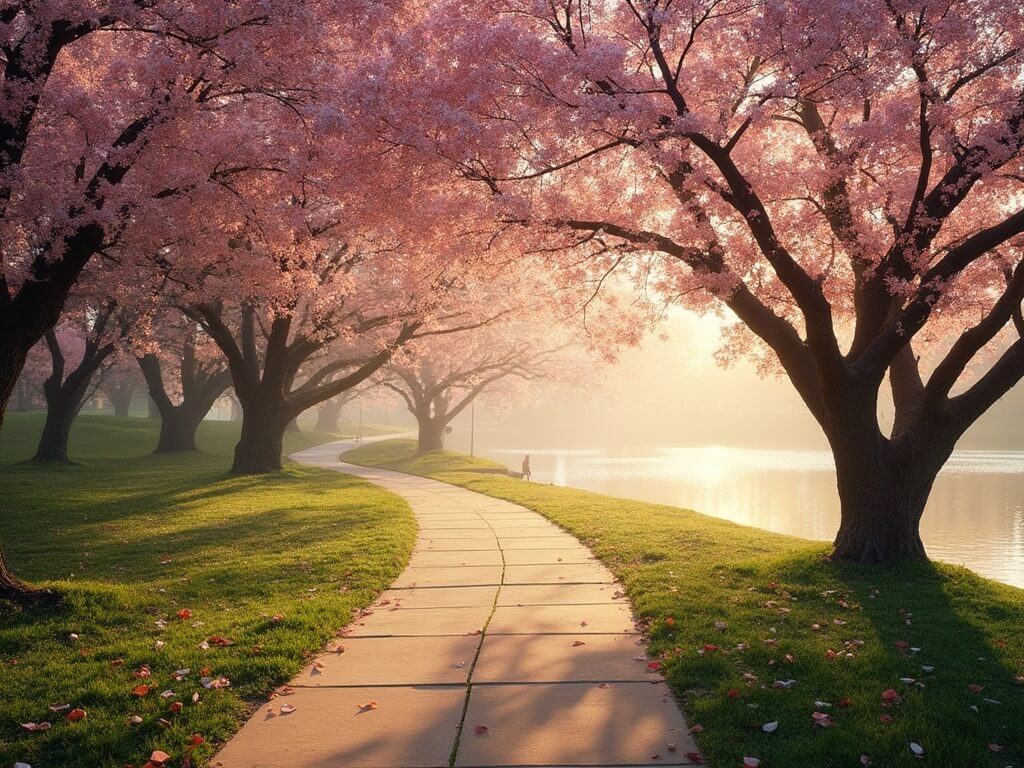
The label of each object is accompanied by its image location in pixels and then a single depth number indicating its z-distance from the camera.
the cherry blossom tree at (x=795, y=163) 8.46
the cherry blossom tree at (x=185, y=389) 34.16
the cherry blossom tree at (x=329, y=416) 70.44
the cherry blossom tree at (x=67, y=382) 26.23
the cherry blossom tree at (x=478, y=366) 36.72
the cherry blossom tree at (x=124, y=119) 8.35
